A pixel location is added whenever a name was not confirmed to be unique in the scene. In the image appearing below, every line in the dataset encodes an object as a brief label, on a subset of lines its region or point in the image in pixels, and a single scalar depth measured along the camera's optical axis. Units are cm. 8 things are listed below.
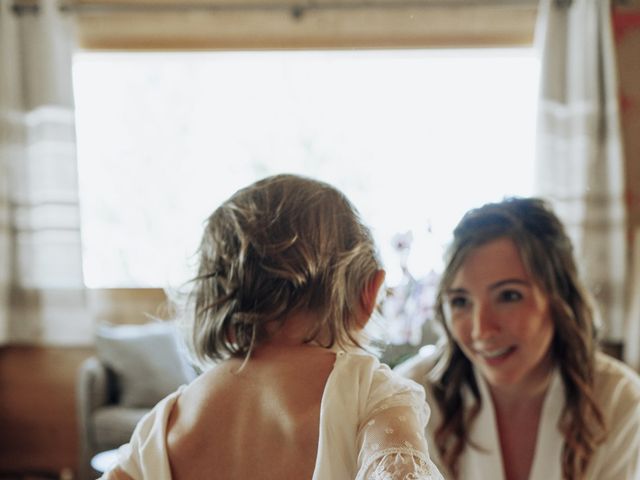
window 471
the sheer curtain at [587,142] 435
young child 103
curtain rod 458
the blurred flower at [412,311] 278
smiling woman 154
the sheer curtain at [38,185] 460
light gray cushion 414
